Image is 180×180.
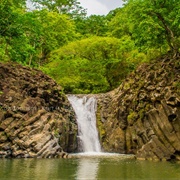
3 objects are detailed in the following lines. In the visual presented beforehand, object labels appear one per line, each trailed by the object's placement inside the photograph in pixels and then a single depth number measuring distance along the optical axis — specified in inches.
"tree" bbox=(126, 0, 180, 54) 918.4
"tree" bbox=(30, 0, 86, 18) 1947.6
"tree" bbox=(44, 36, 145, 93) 1379.2
